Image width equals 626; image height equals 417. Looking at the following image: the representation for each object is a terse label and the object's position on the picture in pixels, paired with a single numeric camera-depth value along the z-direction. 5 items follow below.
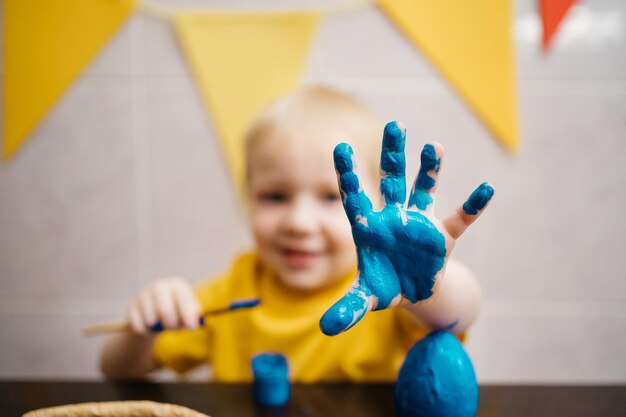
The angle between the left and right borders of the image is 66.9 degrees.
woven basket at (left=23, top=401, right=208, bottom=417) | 0.43
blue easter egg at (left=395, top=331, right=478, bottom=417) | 0.45
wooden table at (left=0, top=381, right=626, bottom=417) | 0.50
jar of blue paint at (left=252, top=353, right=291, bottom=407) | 0.52
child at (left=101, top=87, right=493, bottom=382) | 0.64
